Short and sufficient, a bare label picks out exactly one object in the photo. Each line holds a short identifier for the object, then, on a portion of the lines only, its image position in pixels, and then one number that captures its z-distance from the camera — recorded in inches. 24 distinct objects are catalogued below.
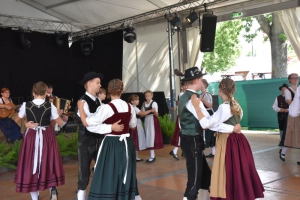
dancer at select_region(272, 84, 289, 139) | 253.6
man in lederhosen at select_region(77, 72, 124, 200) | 145.1
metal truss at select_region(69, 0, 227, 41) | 363.3
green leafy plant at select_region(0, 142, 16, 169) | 234.5
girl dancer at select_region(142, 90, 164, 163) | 252.1
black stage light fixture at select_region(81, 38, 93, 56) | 483.4
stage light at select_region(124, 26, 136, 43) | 418.9
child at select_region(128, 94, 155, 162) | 251.8
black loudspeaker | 341.5
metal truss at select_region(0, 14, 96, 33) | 430.6
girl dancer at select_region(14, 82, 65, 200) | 155.3
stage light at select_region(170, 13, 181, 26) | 381.4
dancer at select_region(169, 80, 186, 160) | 251.6
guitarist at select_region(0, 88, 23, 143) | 324.8
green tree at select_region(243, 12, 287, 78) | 504.7
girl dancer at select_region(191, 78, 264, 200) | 127.8
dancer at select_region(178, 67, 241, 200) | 133.4
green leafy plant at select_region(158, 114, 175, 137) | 337.1
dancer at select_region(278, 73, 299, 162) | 236.5
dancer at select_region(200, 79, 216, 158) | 256.4
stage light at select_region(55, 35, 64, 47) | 480.4
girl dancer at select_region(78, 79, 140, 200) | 124.9
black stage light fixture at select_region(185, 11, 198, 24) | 363.3
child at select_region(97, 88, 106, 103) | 186.1
